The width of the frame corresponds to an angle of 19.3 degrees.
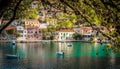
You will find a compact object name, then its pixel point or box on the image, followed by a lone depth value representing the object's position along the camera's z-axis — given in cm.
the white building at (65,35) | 14519
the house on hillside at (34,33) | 14350
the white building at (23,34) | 14138
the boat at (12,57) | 6144
